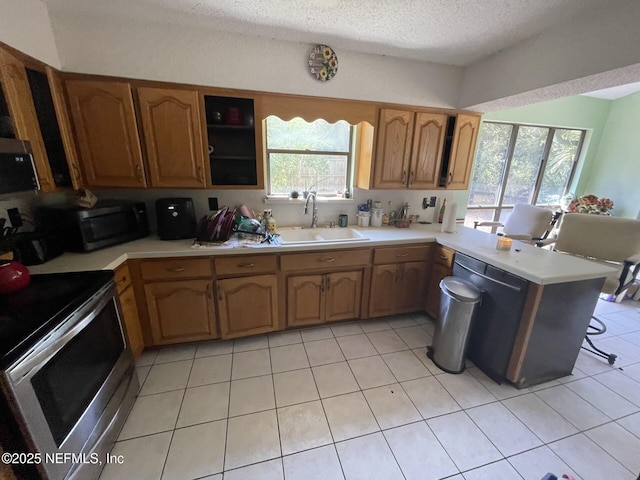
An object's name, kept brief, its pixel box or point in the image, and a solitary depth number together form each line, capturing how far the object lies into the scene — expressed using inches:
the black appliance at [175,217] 81.7
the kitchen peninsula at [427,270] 66.3
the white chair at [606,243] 87.0
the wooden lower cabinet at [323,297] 89.6
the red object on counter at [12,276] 47.9
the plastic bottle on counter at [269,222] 96.8
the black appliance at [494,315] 69.2
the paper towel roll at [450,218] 99.7
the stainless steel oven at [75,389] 36.3
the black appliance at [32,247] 59.8
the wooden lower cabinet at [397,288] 97.0
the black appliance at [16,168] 50.6
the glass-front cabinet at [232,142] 86.5
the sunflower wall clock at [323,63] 86.2
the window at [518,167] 139.7
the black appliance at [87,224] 67.8
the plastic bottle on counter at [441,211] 116.3
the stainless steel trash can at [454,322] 74.8
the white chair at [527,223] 112.3
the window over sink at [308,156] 100.0
